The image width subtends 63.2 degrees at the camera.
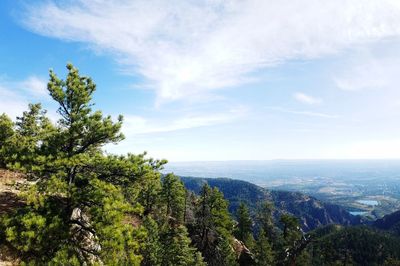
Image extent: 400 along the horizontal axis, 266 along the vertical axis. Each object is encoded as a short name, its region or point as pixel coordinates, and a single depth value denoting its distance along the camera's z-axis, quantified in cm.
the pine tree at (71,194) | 1648
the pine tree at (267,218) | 8894
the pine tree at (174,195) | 7034
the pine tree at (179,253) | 4847
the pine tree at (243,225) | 8212
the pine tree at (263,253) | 6419
